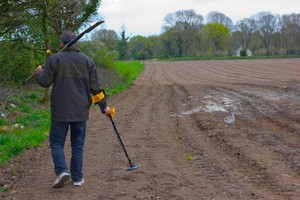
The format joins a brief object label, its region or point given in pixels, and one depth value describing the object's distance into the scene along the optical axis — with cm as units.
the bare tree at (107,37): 4674
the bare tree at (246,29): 11875
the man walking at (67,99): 651
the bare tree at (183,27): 11925
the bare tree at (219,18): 14038
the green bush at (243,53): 10562
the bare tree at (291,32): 10350
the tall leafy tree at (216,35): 12045
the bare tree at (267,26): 11300
